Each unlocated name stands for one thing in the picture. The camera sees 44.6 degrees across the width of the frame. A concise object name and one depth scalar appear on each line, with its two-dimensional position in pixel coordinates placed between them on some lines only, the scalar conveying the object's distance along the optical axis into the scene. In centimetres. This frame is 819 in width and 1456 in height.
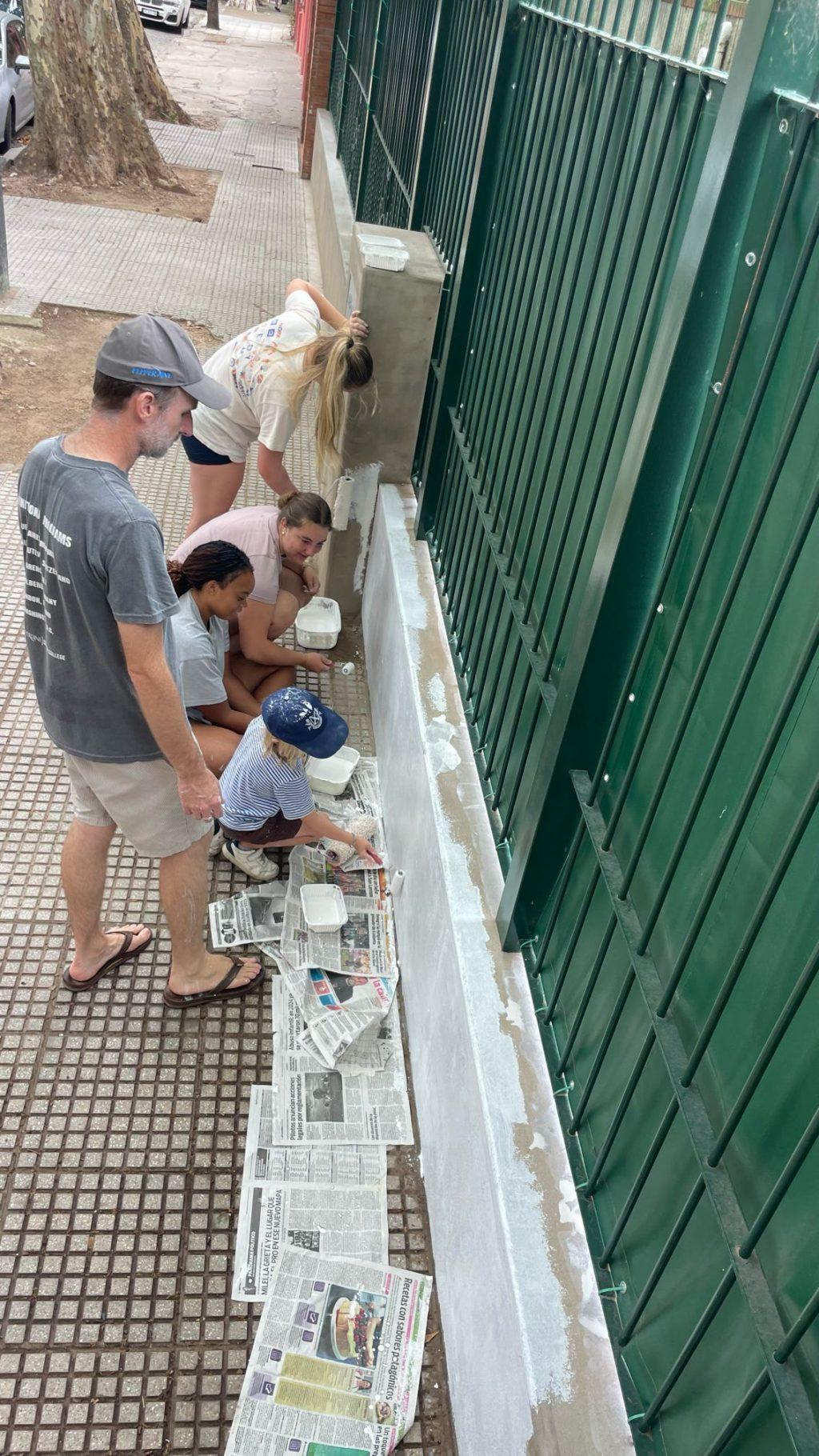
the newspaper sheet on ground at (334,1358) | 210
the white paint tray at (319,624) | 449
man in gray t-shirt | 218
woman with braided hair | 320
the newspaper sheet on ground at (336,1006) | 284
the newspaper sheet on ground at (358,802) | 370
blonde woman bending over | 383
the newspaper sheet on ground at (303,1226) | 236
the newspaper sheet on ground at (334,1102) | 265
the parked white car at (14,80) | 1118
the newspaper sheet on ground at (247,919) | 320
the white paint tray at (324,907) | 318
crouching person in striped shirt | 309
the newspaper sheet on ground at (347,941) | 311
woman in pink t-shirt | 375
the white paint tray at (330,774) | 374
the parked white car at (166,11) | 2311
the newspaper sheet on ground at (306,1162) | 255
